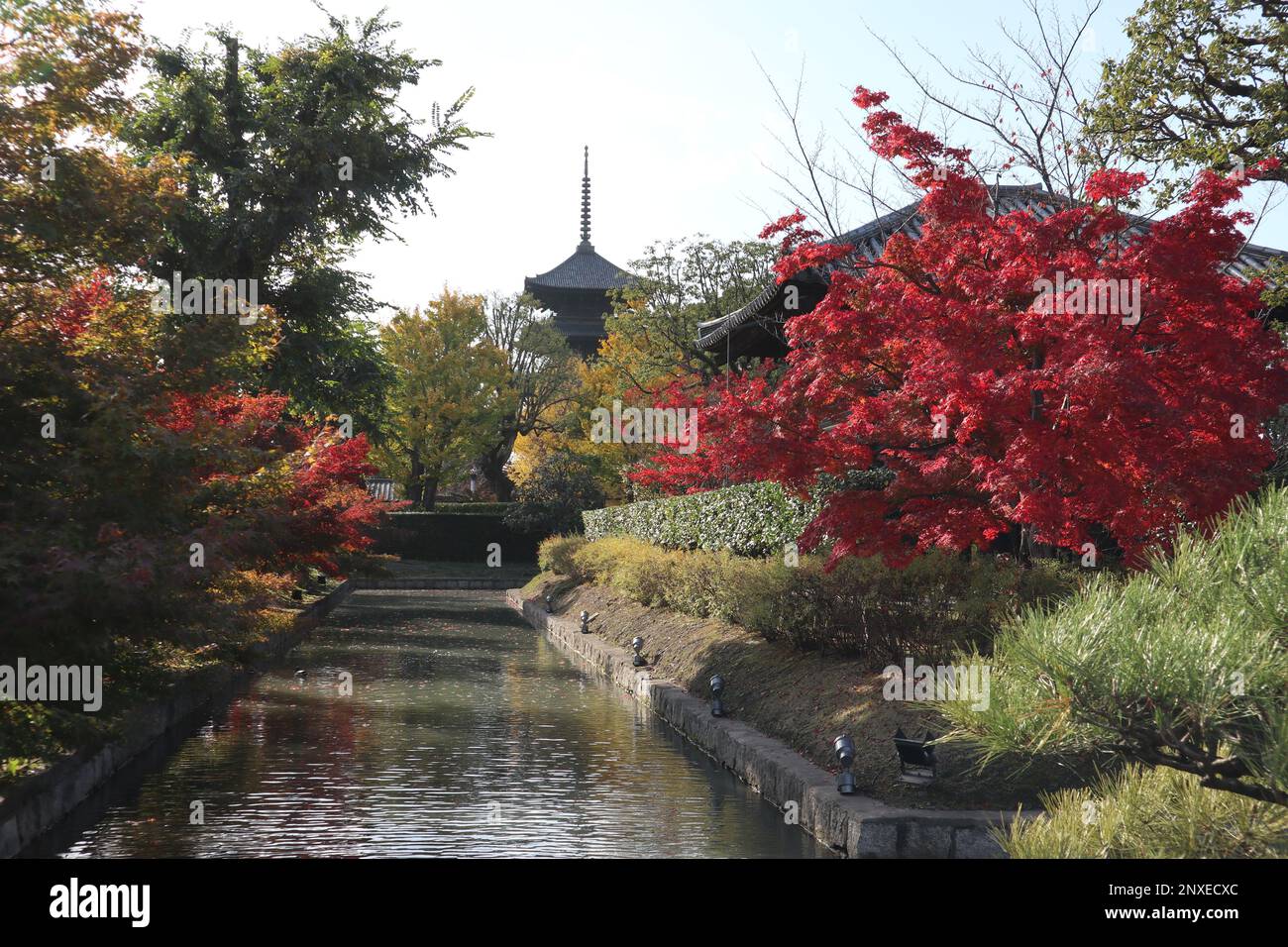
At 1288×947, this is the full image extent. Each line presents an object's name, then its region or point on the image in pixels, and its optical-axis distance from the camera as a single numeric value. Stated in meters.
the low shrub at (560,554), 32.20
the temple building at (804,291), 16.48
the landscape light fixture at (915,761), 7.86
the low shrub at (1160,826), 5.45
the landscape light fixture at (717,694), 11.71
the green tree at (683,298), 35.81
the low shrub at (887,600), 9.77
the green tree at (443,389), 50.22
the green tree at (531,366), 56.09
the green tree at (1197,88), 15.23
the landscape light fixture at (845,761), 8.03
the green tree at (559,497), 45.41
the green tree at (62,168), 9.09
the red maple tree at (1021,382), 9.36
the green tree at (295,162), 26.00
